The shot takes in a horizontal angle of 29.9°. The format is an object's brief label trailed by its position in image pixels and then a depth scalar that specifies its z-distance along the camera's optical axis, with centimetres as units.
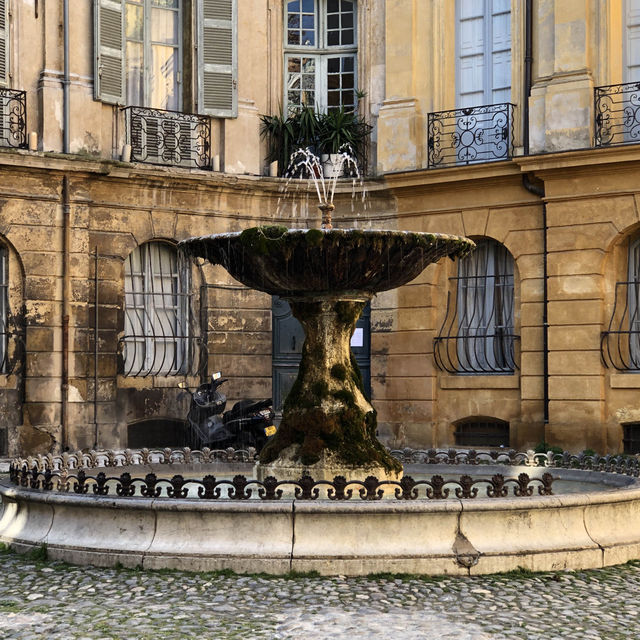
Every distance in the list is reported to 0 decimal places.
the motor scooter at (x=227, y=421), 1600
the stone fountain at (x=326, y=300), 916
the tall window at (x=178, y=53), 1867
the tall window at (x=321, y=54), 2008
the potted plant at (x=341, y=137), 1922
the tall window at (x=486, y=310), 1816
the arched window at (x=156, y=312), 1830
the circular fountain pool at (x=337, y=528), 773
